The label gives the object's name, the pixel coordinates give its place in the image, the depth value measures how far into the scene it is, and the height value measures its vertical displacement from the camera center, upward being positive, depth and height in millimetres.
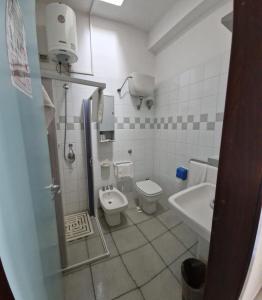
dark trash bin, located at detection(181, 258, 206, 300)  1073 -1127
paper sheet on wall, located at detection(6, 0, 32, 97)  366 +232
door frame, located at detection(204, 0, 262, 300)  418 -109
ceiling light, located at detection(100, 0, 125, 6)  1578 +1431
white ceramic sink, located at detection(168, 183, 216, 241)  852 -612
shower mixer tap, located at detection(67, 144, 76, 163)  1867 -356
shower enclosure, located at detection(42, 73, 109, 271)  1552 -622
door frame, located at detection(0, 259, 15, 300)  303 -362
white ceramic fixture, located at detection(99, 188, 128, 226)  1692 -984
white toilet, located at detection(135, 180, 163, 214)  1921 -919
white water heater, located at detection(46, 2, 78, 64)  1391 +993
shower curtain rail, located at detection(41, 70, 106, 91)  934 +335
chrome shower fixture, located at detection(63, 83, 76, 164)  1866 -369
